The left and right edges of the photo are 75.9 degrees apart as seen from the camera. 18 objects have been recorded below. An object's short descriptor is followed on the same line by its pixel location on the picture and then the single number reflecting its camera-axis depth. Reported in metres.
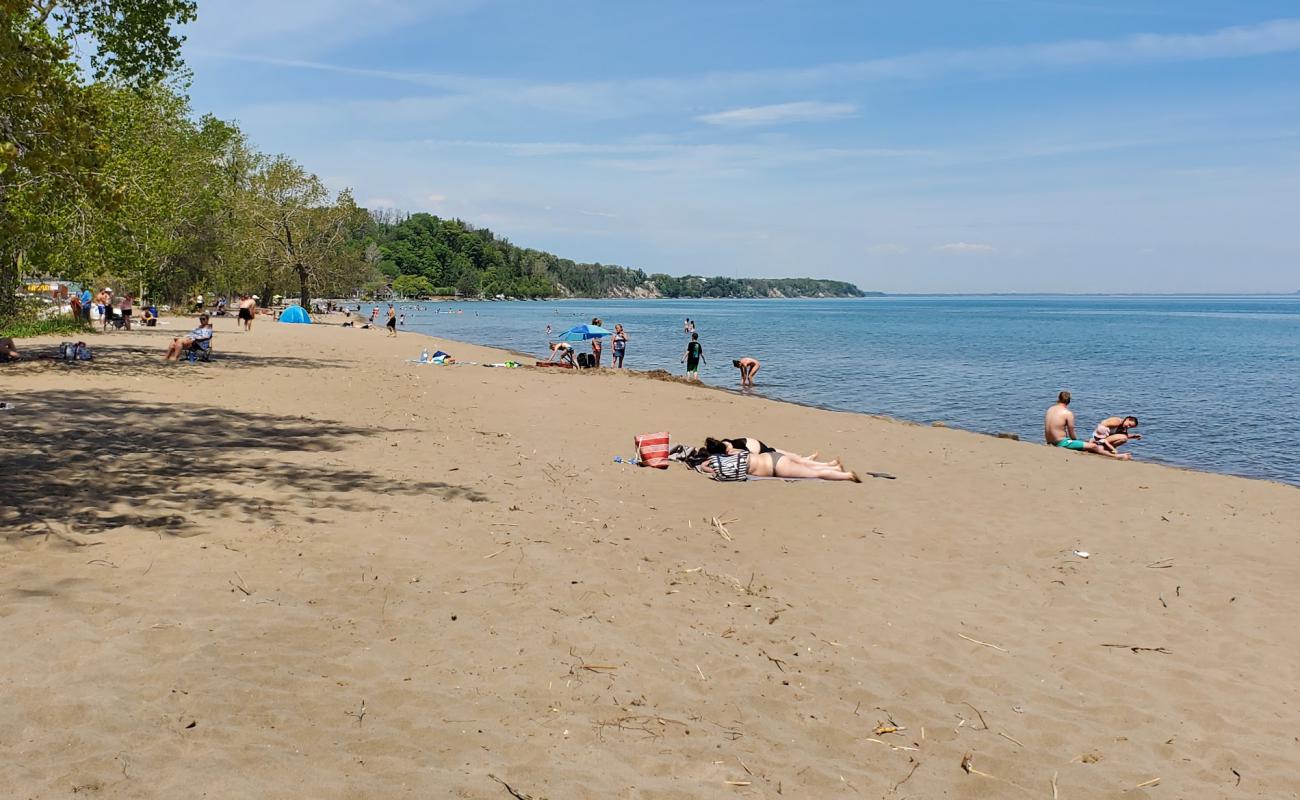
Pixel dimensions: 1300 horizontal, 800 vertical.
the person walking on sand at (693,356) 30.73
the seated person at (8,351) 18.53
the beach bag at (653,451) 12.67
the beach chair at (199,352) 22.30
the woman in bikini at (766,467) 12.35
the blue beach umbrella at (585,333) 30.61
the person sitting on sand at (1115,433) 17.80
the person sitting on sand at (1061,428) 18.12
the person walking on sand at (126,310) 33.59
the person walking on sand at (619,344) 31.38
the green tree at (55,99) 9.79
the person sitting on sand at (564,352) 29.91
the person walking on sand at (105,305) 33.28
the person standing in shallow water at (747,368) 30.59
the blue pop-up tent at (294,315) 54.44
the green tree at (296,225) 59.09
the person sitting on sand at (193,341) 21.58
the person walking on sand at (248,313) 38.75
